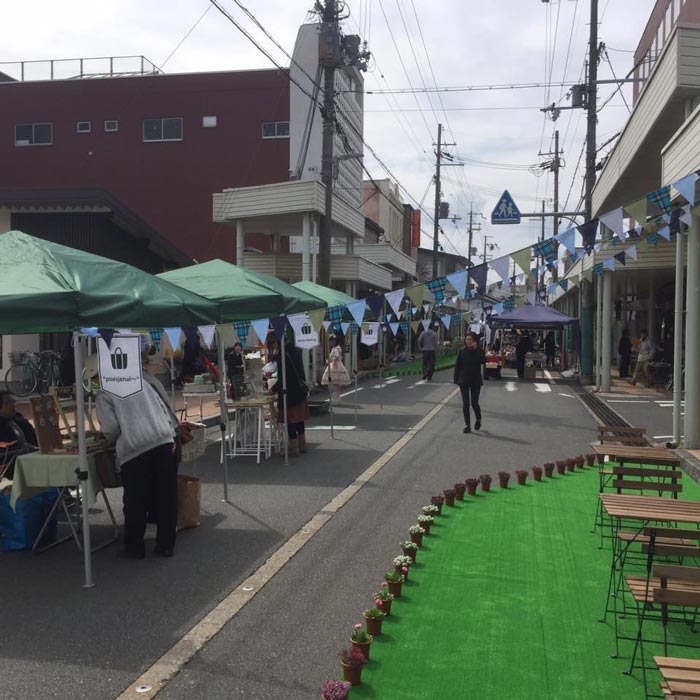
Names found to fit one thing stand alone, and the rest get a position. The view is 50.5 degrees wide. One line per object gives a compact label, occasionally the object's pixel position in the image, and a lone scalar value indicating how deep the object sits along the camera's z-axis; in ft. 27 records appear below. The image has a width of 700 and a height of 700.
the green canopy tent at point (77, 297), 17.93
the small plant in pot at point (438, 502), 25.49
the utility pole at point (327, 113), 61.11
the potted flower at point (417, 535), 21.54
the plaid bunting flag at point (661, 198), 29.77
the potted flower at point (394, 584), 17.42
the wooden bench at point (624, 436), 28.73
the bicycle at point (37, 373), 63.46
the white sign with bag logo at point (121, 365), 19.72
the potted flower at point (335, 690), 11.87
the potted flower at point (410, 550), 20.13
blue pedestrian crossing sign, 68.95
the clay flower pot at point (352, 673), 13.16
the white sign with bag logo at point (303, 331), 38.40
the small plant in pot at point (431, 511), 24.54
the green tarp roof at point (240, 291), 31.81
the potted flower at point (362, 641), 14.07
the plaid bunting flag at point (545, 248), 33.65
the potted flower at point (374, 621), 15.21
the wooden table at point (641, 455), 22.74
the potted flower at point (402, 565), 18.69
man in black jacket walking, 45.52
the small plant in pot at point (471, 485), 28.43
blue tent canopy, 93.56
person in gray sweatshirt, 20.44
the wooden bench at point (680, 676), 9.08
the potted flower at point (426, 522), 22.91
